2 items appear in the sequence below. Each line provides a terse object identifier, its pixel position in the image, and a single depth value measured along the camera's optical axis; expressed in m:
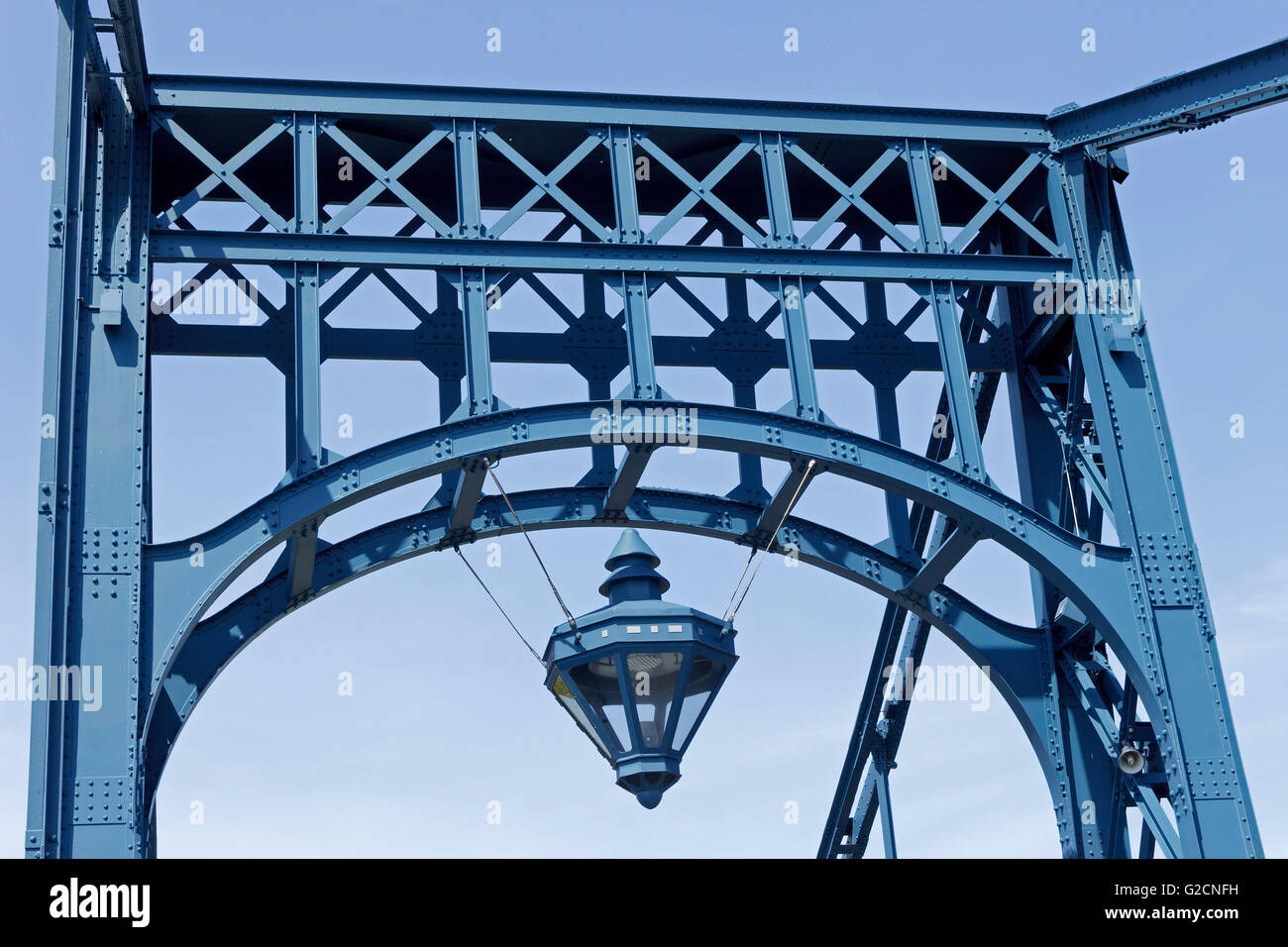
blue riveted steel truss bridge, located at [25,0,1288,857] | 14.52
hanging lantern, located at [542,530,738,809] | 14.16
